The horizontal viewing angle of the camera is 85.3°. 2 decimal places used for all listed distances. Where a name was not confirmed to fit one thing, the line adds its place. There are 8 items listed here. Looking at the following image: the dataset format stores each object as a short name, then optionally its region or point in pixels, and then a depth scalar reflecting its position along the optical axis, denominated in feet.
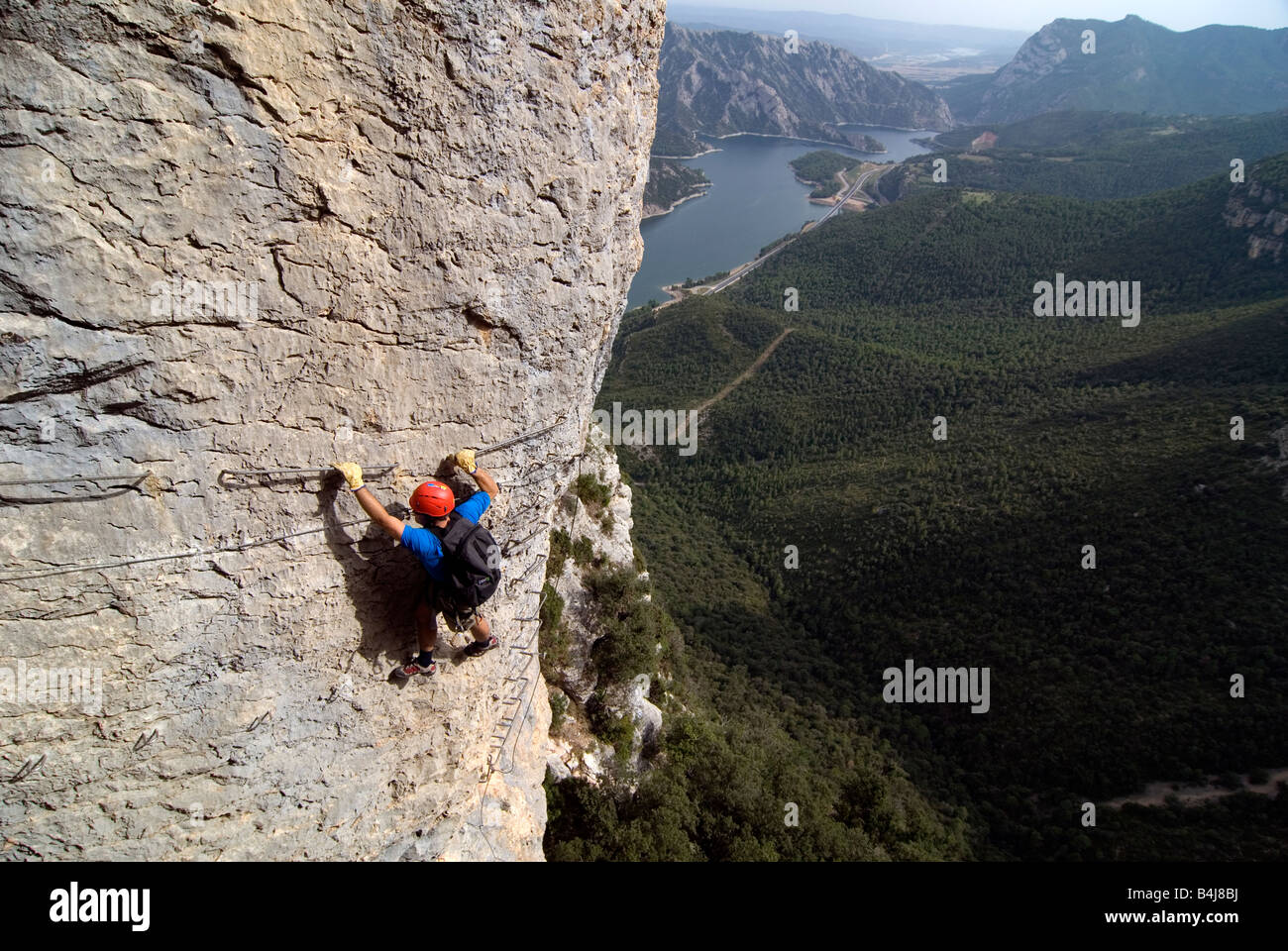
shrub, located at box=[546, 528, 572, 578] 37.61
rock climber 17.22
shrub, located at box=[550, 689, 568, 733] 33.60
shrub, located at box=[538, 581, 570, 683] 35.17
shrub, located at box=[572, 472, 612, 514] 45.85
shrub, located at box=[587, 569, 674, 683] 37.93
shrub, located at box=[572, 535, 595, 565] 40.89
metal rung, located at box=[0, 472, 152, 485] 14.13
